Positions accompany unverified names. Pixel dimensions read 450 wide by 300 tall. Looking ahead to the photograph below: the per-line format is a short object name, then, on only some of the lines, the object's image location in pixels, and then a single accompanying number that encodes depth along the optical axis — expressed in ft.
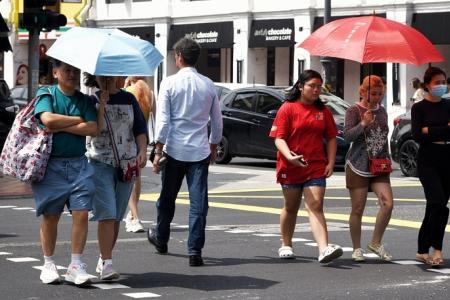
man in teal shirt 32.30
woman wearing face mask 36.88
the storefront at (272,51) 140.77
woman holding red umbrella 38.01
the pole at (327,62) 112.37
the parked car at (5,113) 80.53
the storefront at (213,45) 149.59
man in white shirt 36.81
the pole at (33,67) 68.28
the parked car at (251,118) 84.69
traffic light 65.51
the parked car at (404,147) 75.87
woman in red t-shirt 37.24
